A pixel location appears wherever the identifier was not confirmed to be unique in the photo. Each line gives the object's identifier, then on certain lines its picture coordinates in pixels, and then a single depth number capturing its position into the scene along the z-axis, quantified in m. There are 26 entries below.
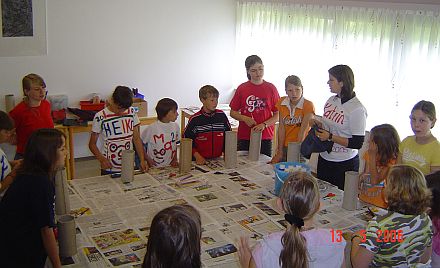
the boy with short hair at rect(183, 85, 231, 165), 3.38
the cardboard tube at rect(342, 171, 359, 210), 2.63
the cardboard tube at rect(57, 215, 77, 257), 2.05
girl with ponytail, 1.64
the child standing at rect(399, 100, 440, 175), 2.79
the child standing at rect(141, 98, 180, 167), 3.30
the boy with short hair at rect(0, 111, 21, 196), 2.57
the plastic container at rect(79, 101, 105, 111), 5.43
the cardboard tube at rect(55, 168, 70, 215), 2.43
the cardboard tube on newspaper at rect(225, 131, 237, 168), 3.22
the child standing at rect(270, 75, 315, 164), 3.63
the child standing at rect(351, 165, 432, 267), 1.85
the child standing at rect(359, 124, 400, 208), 2.76
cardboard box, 5.57
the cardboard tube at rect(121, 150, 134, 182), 2.86
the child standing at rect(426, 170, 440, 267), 2.08
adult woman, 3.14
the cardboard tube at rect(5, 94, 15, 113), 5.04
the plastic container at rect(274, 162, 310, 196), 2.73
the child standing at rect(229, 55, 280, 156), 3.94
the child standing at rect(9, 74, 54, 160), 3.66
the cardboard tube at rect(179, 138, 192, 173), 3.06
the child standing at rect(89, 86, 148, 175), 3.23
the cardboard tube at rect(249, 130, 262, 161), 3.42
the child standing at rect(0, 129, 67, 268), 1.97
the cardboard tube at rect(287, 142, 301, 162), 3.19
